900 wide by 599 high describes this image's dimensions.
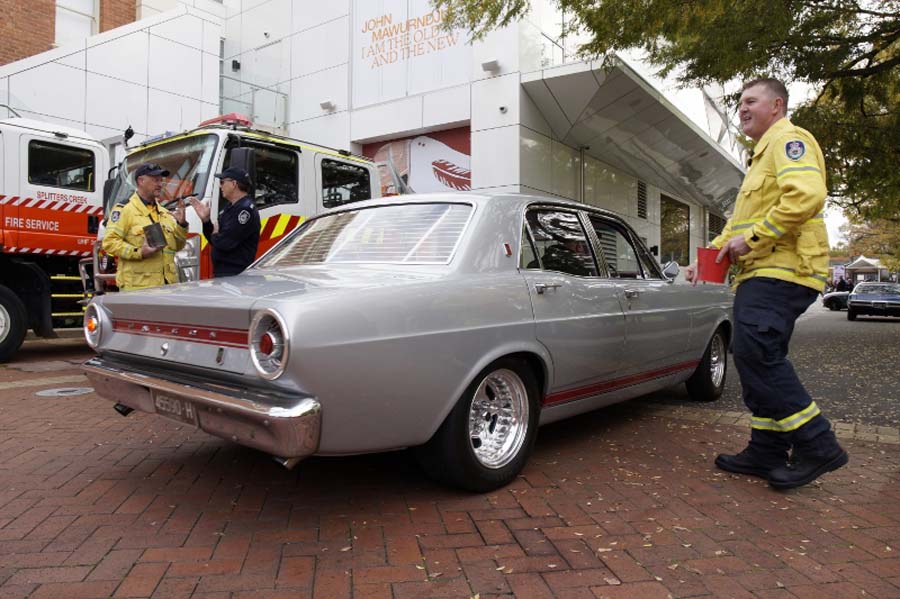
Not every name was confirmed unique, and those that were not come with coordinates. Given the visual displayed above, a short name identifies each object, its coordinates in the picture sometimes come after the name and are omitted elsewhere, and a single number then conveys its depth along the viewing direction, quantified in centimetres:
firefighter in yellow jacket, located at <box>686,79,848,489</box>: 318
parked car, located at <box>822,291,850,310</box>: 2930
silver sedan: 247
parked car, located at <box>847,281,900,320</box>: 2042
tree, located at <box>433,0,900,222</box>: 756
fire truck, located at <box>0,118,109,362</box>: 719
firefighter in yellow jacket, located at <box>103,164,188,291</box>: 496
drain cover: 551
